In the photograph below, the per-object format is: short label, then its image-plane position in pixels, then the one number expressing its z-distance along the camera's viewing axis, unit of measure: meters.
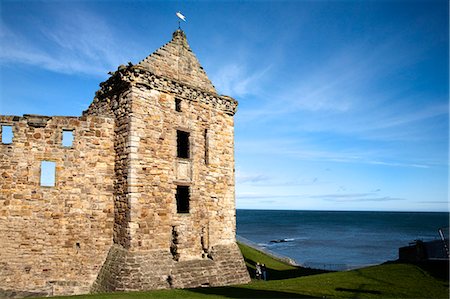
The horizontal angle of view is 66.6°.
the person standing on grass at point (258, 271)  19.77
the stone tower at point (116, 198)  12.96
